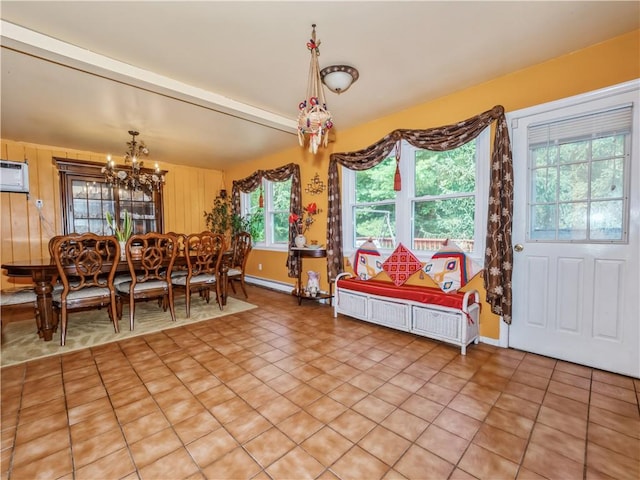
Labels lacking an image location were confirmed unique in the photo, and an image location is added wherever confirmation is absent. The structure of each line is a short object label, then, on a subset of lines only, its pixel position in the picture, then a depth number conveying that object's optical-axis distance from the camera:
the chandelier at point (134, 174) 3.73
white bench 2.57
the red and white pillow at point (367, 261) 3.51
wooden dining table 2.65
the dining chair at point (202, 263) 3.55
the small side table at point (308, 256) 3.97
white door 2.11
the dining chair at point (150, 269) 3.12
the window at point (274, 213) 5.20
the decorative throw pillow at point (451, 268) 2.79
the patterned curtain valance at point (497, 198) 2.53
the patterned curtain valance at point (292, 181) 4.59
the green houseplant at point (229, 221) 5.64
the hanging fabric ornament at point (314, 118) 2.05
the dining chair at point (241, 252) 4.47
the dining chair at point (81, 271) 2.68
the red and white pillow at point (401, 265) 3.17
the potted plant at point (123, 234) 3.52
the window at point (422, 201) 2.84
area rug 2.60
